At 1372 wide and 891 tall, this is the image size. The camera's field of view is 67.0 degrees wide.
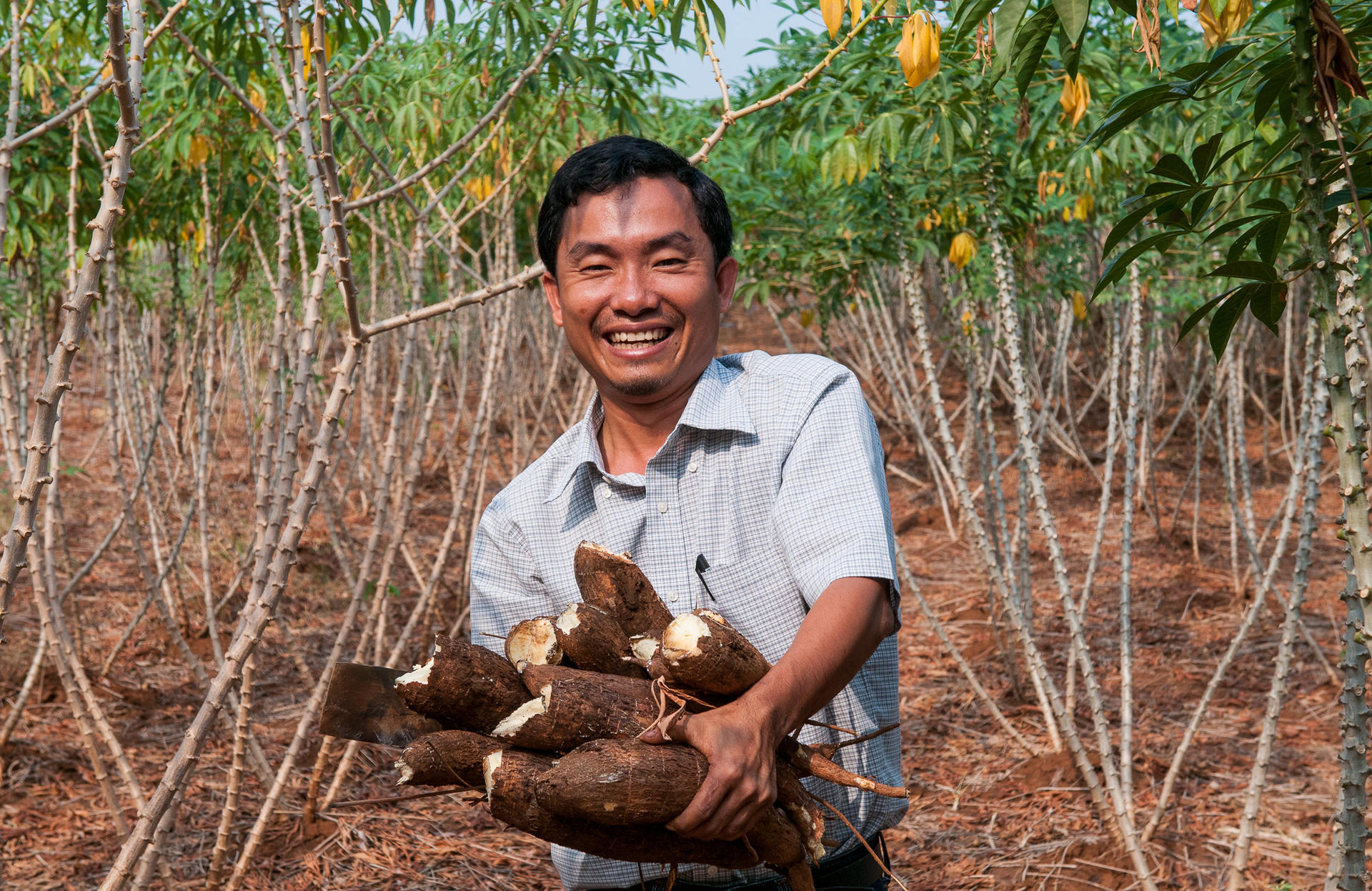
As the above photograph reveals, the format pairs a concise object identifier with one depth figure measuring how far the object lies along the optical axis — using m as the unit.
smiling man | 1.18
